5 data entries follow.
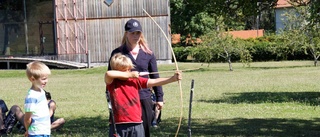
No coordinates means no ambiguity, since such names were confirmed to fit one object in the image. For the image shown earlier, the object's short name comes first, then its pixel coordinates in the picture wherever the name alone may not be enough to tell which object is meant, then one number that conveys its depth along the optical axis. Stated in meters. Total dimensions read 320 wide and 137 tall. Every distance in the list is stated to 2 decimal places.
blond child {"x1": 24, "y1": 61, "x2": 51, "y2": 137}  5.98
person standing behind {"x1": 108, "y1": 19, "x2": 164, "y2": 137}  6.71
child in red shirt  6.20
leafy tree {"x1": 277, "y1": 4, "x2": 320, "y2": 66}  36.79
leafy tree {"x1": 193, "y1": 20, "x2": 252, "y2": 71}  35.59
